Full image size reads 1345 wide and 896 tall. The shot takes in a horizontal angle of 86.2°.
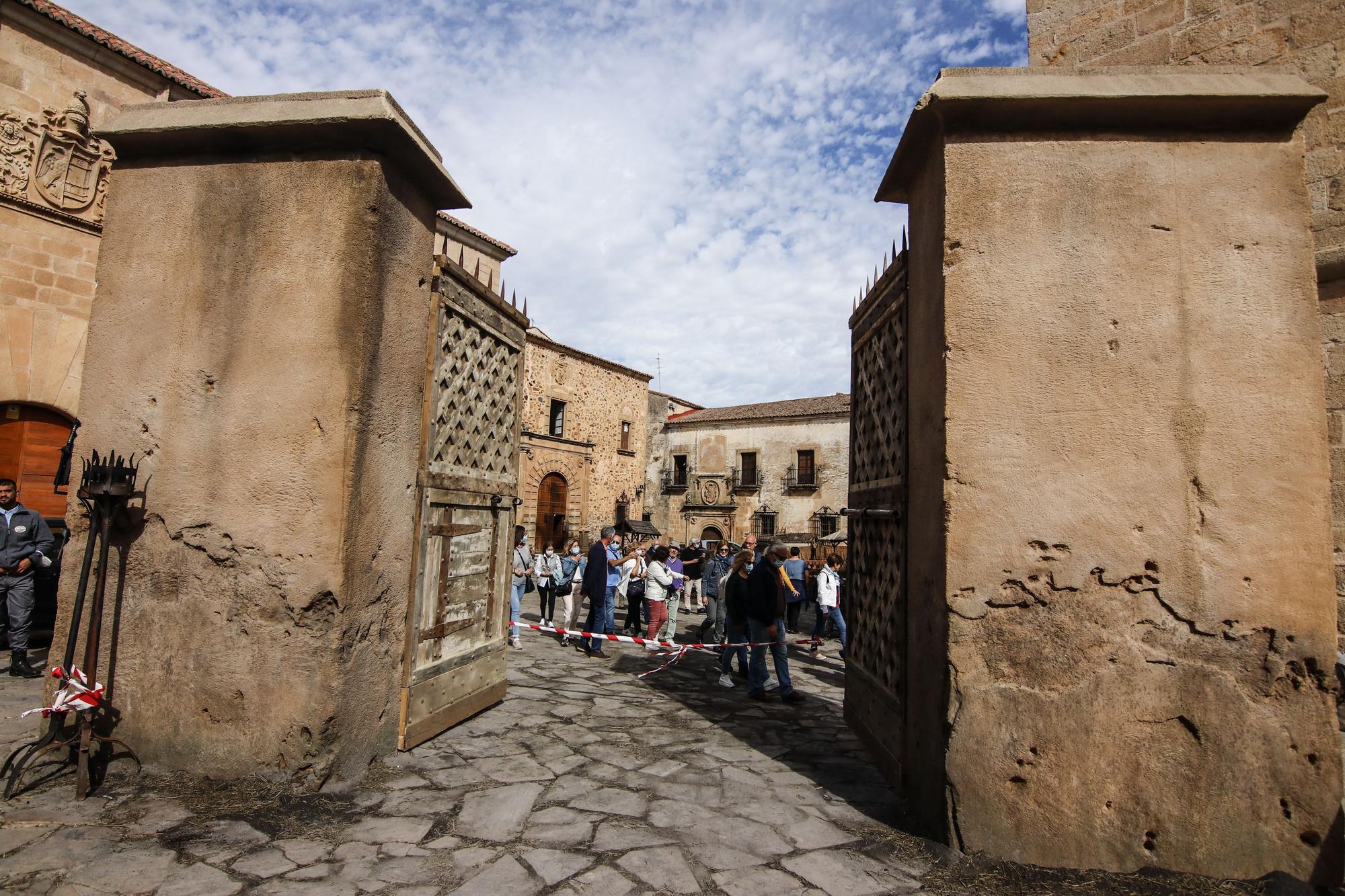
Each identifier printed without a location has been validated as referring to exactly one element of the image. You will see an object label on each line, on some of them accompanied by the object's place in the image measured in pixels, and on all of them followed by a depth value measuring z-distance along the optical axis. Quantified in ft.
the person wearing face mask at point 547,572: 36.86
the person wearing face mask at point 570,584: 36.45
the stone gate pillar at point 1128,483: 10.77
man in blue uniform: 20.30
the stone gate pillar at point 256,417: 12.51
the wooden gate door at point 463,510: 15.43
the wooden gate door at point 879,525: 14.49
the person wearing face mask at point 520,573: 32.89
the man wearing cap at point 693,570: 45.97
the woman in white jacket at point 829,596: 33.60
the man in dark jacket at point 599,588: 31.42
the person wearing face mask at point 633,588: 35.40
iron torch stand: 11.94
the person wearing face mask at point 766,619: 22.31
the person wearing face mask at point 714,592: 31.45
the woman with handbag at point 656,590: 30.68
